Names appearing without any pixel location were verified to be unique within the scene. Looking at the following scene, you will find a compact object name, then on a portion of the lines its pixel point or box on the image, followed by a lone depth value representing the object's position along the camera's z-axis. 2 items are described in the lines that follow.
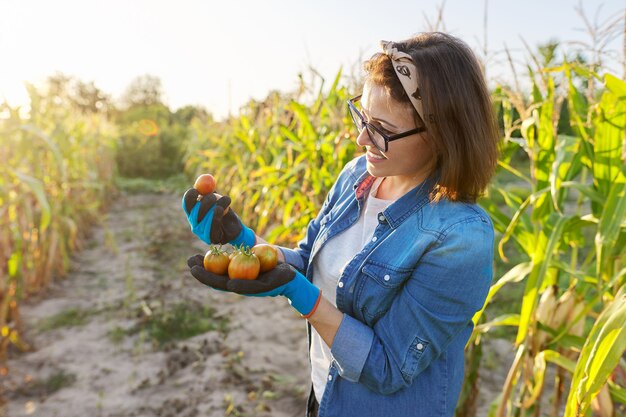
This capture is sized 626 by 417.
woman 1.03
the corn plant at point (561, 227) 1.48
